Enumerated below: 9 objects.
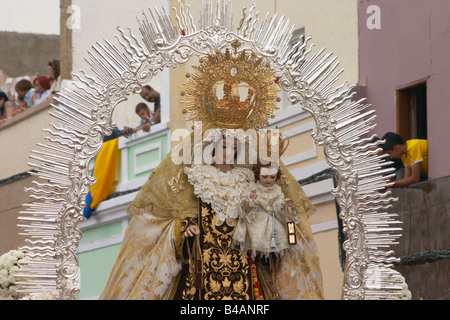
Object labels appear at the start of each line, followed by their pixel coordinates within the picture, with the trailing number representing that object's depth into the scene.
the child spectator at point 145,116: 12.59
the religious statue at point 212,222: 7.36
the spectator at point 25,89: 15.64
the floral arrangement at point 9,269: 8.30
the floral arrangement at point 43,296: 7.07
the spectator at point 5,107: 16.08
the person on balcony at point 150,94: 12.36
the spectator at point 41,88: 15.07
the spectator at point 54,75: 14.73
